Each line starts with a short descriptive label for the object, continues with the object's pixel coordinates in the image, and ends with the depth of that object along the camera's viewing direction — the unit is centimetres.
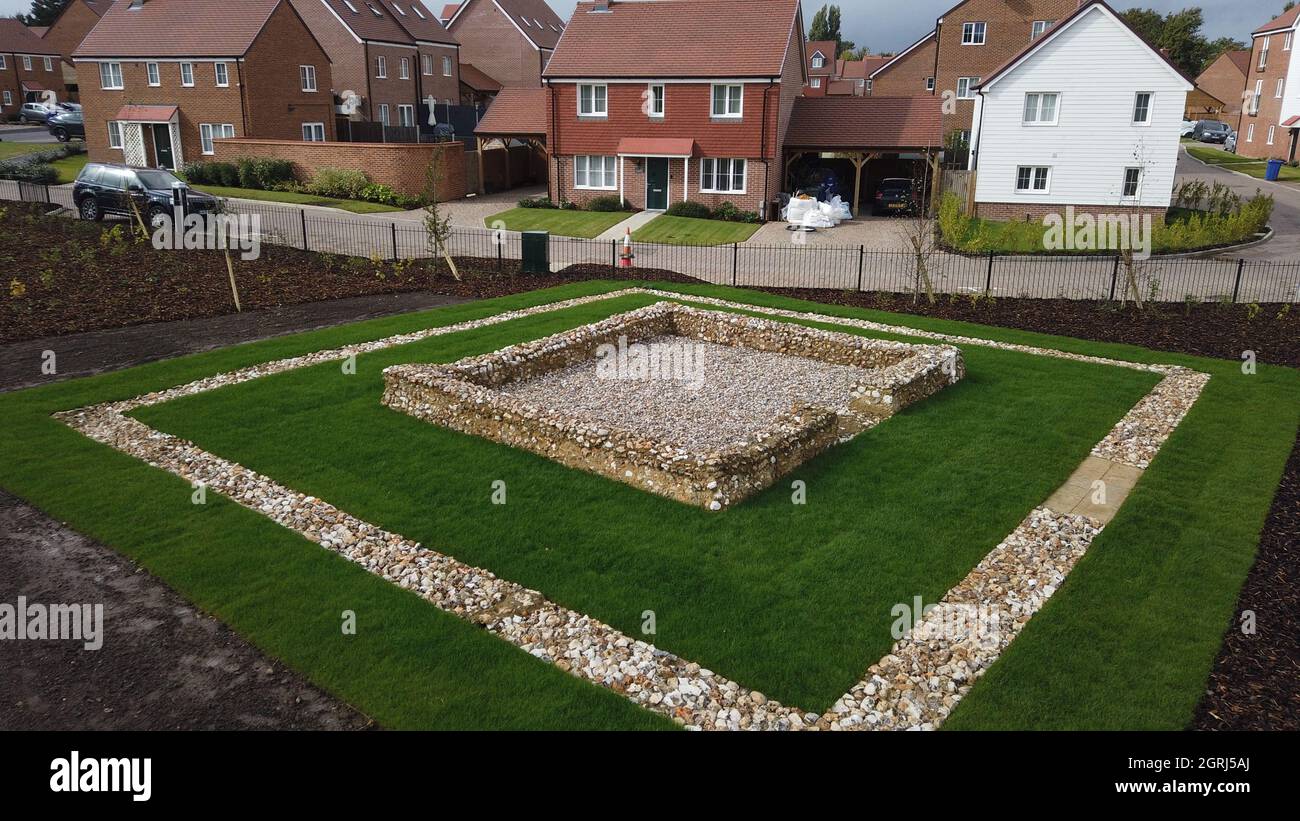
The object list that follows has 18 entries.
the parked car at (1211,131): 8238
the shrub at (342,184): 4178
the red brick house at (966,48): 5450
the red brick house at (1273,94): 6397
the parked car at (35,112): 7031
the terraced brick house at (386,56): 5725
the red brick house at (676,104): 4112
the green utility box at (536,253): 2627
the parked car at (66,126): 5959
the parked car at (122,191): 3069
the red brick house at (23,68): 7781
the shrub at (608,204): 4300
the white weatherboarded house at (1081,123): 3703
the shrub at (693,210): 4166
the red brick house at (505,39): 7006
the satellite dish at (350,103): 5703
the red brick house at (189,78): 4688
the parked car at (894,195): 4209
